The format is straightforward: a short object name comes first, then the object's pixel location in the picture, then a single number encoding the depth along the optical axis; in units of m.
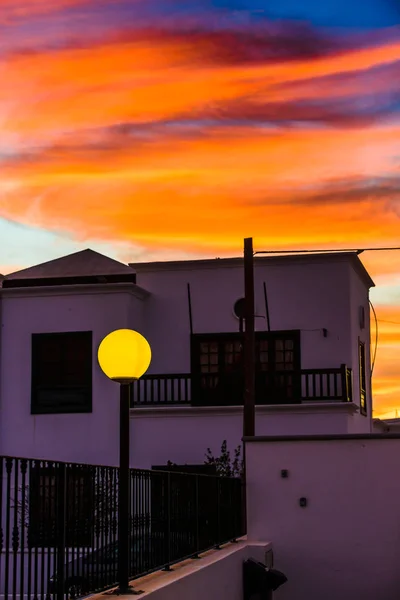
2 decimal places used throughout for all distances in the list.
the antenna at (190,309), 30.81
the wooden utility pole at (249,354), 23.31
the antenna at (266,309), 30.10
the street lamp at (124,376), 9.54
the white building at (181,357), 28.95
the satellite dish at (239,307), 30.43
